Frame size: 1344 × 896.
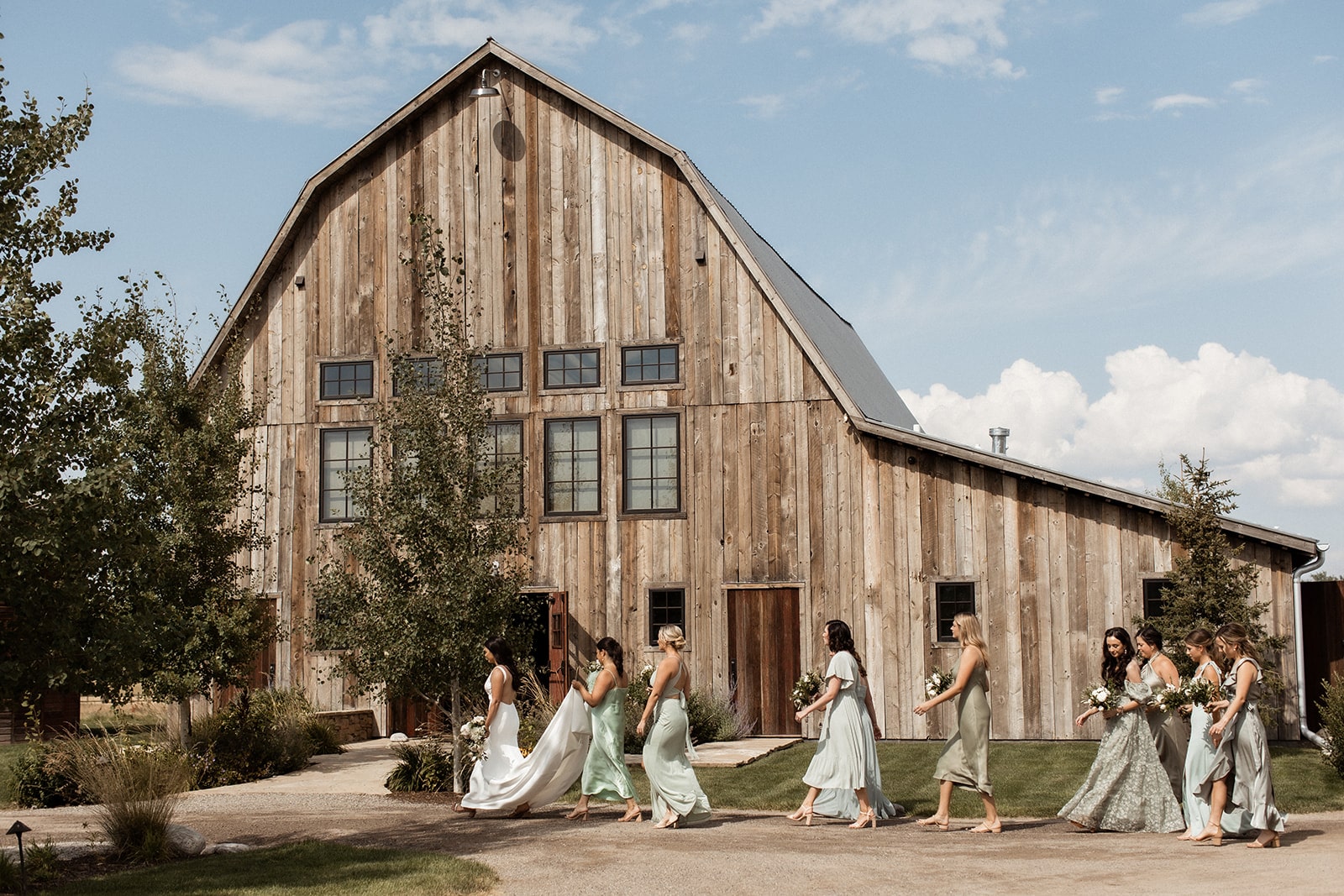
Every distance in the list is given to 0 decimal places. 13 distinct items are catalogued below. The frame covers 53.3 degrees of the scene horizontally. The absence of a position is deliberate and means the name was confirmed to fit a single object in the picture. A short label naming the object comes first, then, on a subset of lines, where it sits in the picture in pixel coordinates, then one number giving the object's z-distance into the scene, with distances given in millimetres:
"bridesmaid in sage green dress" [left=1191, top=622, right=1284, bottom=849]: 10258
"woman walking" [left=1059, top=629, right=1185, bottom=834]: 11109
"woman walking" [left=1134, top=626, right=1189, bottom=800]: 11188
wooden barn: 18641
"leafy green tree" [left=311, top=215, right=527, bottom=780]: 14023
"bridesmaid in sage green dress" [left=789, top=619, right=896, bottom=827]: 11547
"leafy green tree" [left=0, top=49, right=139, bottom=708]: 8977
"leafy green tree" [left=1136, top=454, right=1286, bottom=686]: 16438
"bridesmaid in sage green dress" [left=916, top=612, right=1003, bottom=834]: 11133
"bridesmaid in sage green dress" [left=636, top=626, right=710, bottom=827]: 11656
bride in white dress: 12641
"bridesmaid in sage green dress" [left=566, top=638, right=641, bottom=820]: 12516
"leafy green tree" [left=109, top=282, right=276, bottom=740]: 15922
